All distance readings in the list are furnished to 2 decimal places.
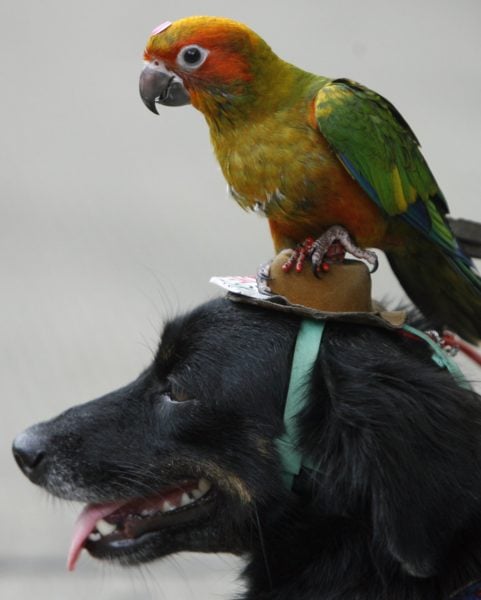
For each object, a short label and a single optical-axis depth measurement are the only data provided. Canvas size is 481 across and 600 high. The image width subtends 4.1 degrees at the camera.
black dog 2.78
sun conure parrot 2.84
